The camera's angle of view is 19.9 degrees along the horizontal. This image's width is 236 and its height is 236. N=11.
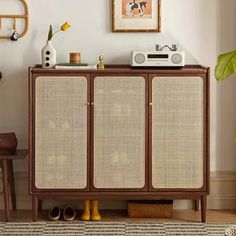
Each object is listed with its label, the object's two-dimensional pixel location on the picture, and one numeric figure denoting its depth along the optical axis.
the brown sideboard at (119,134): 4.53
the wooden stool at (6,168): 4.55
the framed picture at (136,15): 4.85
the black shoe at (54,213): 4.66
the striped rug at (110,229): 4.38
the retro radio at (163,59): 4.58
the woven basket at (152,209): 4.72
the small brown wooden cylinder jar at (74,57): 4.73
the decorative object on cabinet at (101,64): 4.62
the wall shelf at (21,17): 4.84
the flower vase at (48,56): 4.67
